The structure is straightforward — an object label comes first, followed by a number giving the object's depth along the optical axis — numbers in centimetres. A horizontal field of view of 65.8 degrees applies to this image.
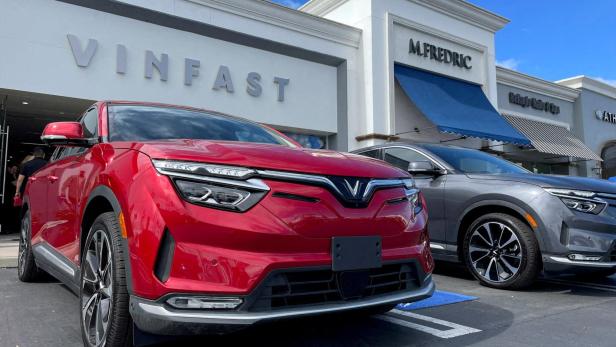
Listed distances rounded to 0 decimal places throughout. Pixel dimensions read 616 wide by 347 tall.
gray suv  428
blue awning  1402
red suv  216
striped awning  1839
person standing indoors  865
